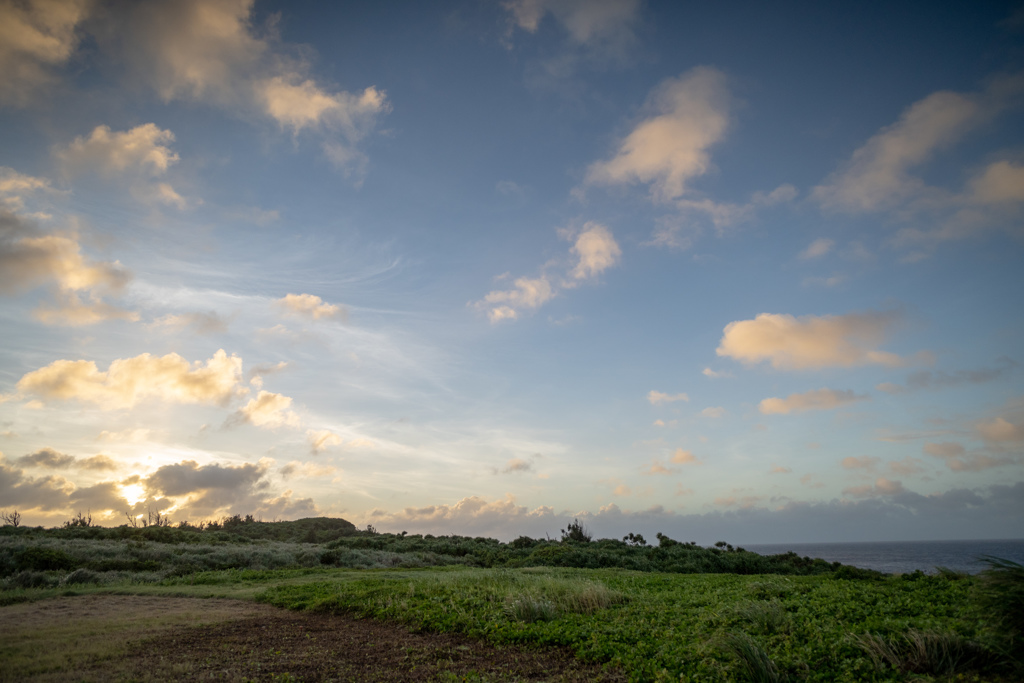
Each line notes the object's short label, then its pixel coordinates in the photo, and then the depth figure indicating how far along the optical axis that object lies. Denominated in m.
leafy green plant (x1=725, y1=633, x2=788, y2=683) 6.07
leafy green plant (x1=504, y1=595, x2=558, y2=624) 10.38
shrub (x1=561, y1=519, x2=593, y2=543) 41.06
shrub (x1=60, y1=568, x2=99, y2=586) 17.69
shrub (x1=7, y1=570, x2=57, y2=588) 17.00
